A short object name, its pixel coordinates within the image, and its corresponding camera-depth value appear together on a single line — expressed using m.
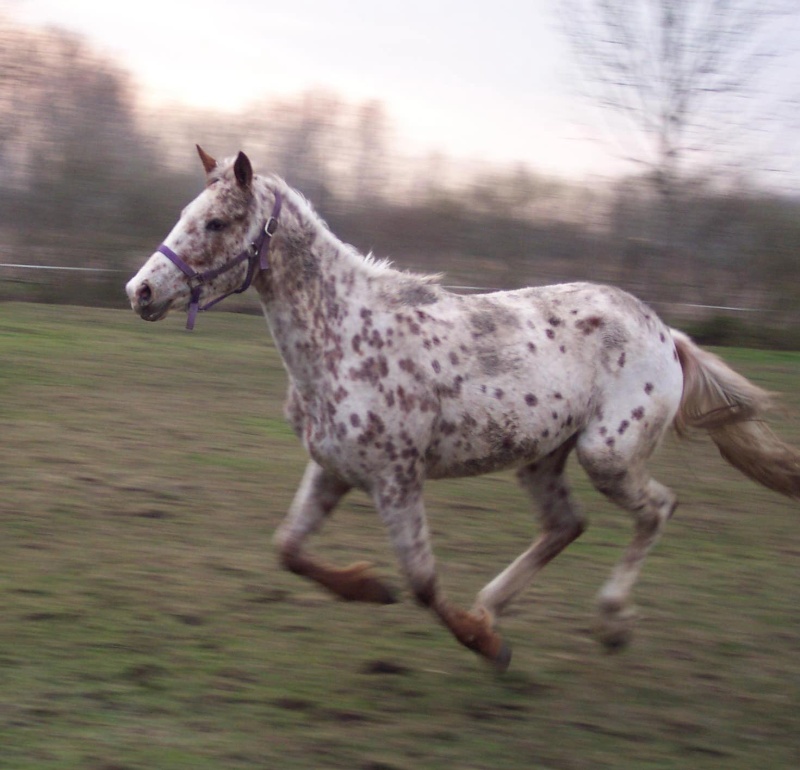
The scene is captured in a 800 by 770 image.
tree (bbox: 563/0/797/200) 17.22
